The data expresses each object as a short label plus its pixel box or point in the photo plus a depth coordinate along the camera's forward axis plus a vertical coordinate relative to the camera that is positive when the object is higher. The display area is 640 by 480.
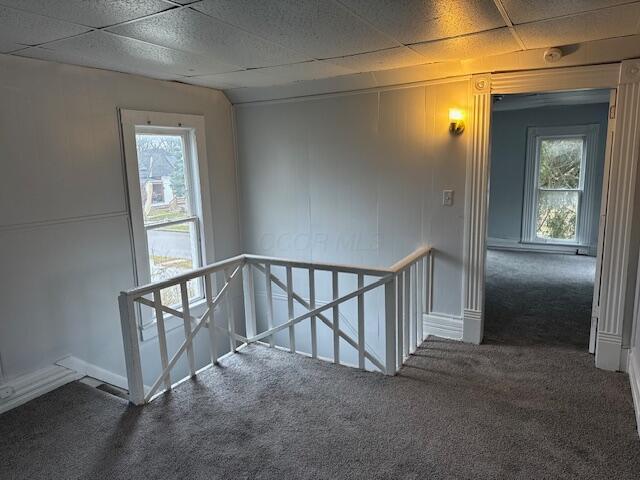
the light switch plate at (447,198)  3.45 -0.19
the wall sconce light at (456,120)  3.28 +0.38
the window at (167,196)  3.52 -0.12
